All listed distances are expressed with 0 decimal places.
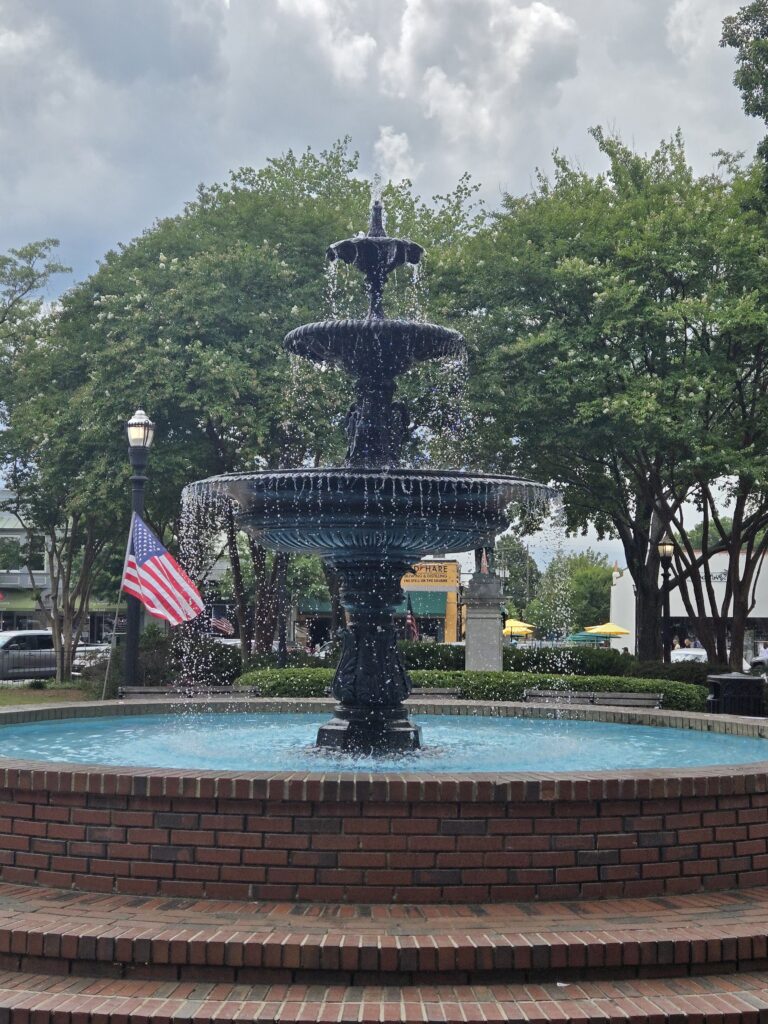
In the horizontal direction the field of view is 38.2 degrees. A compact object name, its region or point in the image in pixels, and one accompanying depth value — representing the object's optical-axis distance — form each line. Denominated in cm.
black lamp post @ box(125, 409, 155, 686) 1673
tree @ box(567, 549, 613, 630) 9288
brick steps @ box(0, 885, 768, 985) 470
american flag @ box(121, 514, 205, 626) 1584
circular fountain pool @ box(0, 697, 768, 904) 545
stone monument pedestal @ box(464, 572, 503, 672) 2477
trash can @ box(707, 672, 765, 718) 1454
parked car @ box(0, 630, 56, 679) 3706
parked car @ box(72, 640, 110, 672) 3270
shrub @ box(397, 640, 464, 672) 2595
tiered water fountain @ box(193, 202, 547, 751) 835
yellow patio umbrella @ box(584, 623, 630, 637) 5043
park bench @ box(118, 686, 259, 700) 1645
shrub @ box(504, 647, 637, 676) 2386
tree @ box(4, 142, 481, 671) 2420
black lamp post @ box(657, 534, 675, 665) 2578
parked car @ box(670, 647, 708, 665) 3846
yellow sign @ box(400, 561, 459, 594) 5788
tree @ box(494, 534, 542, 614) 3434
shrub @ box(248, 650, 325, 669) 2492
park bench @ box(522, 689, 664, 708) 1656
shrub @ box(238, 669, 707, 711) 1808
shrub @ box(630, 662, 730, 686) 2166
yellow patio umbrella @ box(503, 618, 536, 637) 5138
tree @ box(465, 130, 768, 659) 2164
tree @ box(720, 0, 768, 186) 1942
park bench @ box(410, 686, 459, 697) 1709
